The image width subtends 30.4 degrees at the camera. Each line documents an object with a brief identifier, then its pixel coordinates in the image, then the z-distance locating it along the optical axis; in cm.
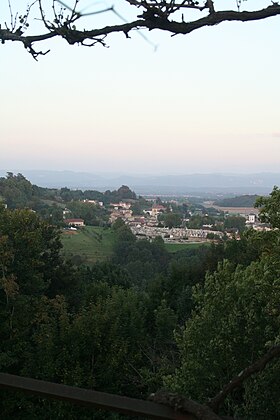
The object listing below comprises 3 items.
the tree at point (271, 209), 739
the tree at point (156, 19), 157
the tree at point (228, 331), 664
